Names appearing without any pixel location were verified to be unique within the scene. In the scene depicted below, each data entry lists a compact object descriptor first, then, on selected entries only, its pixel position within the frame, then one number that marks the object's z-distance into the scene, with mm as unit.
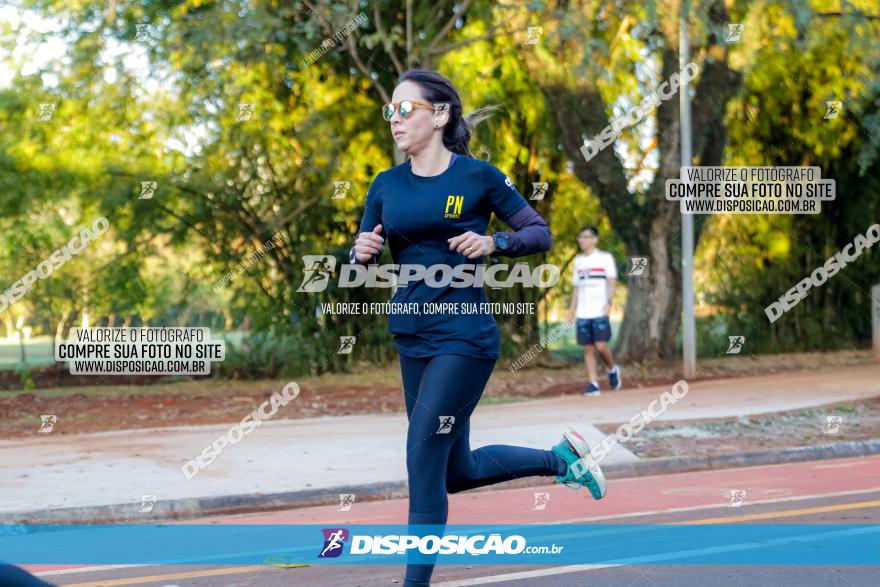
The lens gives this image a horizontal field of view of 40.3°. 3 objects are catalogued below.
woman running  4723
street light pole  16073
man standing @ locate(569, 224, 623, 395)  13812
